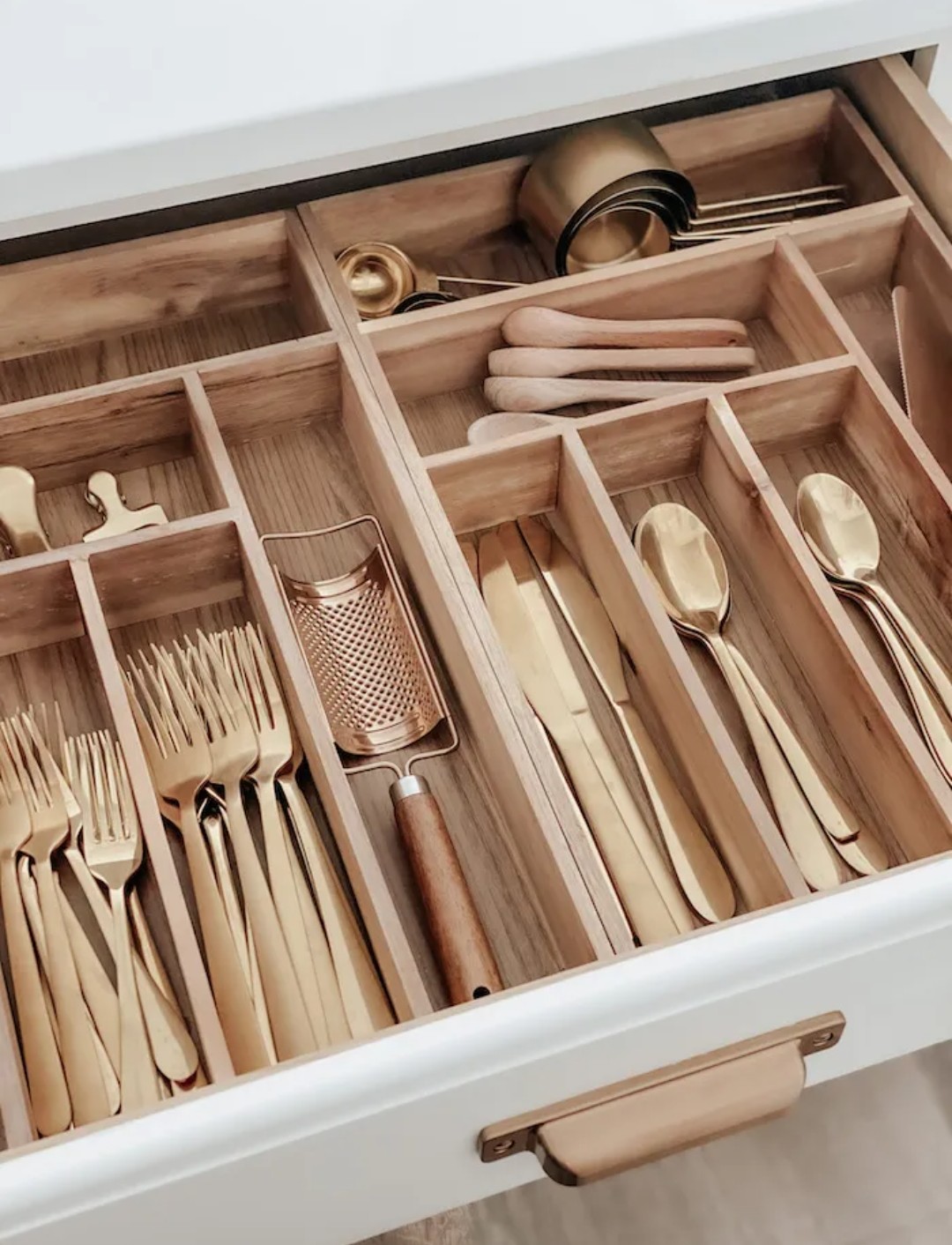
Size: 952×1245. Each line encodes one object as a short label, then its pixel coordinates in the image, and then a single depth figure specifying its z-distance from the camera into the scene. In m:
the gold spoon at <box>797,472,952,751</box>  0.83
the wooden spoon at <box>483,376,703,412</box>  0.92
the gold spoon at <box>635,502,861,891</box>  0.76
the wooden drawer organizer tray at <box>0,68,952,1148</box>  0.74
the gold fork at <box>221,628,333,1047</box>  0.72
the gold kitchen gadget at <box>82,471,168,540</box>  0.86
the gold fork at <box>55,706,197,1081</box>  0.69
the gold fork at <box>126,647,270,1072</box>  0.69
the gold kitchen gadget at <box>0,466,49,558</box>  0.86
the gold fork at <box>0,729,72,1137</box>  0.67
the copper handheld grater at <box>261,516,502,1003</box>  0.72
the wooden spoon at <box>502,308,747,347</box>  0.91
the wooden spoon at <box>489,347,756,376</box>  0.92
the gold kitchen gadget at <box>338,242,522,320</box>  0.97
